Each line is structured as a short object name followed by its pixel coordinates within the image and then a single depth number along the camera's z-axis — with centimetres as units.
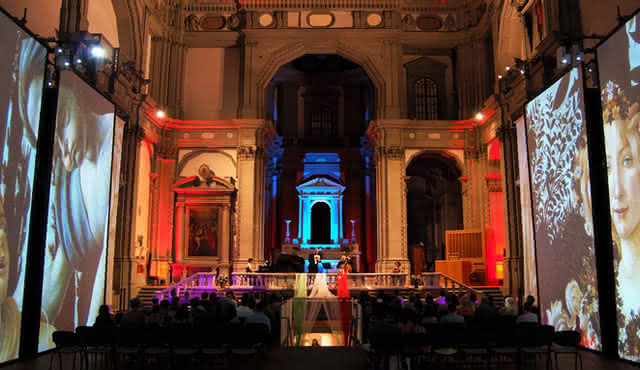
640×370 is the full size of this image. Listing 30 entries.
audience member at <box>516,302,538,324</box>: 1059
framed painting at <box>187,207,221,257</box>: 2411
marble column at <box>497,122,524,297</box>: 1925
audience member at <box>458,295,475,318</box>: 1225
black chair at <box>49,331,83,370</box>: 852
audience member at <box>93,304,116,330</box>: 921
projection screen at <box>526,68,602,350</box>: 1130
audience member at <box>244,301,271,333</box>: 979
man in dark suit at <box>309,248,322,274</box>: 2327
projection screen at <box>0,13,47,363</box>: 948
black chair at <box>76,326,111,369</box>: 882
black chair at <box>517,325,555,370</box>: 867
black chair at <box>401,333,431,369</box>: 822
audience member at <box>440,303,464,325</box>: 964
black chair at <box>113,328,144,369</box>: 881
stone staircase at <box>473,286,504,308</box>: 2066
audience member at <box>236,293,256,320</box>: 1113
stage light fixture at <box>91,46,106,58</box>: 1475
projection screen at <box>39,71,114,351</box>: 1138
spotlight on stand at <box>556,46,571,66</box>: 1217
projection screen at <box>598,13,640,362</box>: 961
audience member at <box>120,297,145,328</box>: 1047
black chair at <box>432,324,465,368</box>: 864
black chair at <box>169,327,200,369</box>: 873
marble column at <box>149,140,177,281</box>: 2355
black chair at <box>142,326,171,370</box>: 879
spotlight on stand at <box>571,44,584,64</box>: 1195
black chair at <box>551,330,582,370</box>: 862
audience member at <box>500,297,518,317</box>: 1211
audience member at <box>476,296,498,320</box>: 1106
